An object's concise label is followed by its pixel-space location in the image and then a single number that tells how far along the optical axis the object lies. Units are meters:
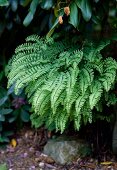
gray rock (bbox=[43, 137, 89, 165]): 3.91
